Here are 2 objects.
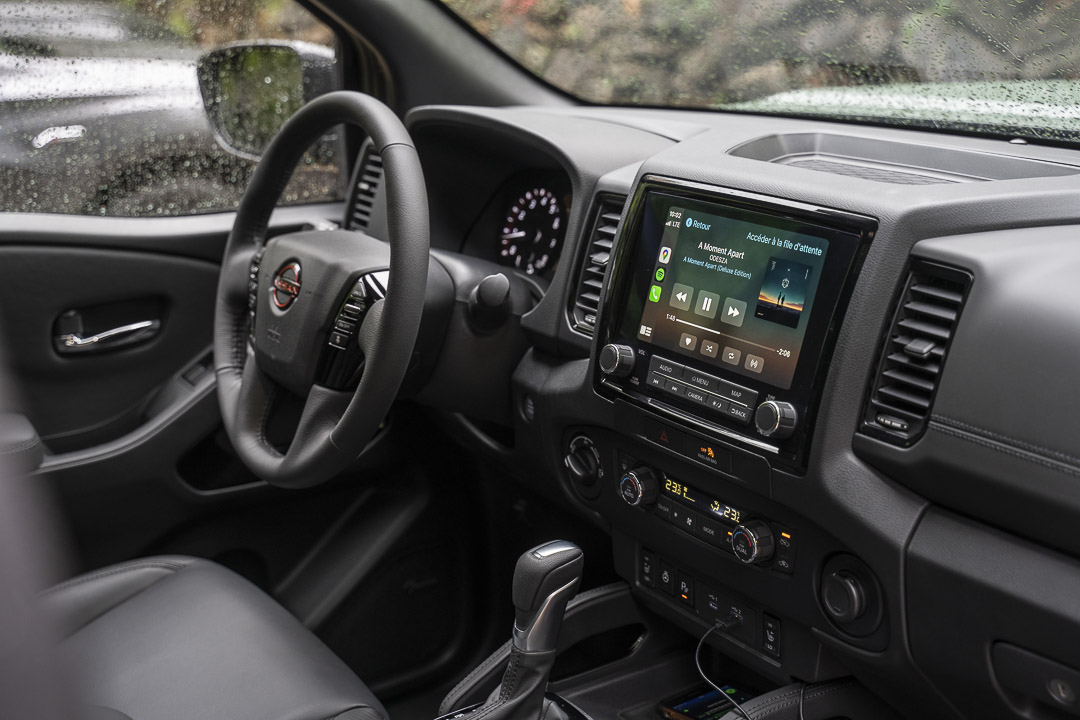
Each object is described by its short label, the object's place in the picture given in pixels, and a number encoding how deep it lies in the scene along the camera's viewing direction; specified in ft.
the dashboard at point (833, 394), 3.51
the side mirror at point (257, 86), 7.36
